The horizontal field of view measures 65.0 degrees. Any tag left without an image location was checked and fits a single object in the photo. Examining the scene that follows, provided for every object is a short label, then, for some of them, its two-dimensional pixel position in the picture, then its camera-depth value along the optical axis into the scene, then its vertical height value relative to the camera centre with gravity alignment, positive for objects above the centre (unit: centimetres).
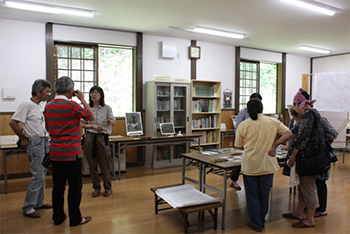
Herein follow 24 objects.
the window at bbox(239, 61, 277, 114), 872 +74
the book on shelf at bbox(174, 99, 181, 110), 684 +0
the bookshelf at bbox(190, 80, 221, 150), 716 -20
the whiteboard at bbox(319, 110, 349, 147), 706 -40
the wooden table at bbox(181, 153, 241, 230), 326 -75
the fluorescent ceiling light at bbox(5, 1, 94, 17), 458 +166
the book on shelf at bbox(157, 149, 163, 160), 646 -119
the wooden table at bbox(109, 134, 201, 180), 544 -78
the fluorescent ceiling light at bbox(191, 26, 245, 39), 630 +172
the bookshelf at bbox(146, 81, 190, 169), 644 -24
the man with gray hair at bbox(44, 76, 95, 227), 305 -46
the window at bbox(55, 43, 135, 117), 610 +80
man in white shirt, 356 -44
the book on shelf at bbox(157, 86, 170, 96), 653 +33
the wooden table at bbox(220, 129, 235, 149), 745 -79
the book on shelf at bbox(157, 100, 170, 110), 655 -2
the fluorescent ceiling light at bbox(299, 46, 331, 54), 829 +172
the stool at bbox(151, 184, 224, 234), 295 -114
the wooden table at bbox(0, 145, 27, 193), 462 -81
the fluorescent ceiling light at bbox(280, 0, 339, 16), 454 +169
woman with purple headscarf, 318 -42
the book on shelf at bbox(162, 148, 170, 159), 657 -118
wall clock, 731 +140
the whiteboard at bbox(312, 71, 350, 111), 679 +36
